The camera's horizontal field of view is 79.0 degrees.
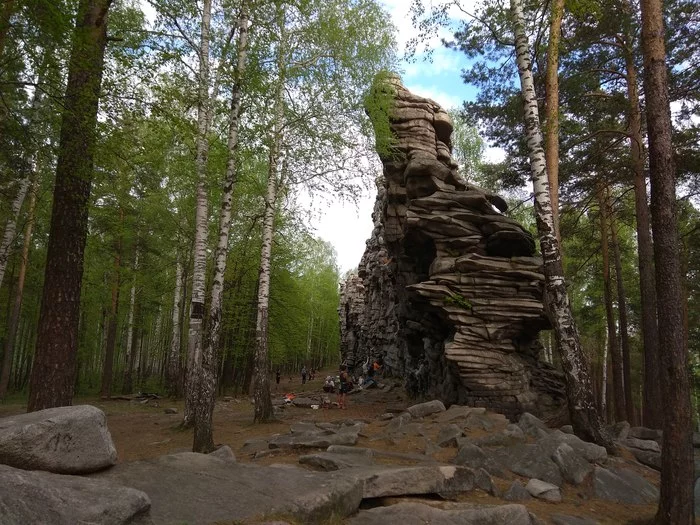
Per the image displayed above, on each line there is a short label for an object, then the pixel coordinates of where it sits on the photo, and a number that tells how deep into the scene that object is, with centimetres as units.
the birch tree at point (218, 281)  907
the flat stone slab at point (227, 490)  376
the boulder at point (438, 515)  473
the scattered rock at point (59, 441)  379
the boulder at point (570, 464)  747
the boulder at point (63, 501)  279
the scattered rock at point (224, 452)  645
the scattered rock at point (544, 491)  676
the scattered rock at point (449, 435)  910
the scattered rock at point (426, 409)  1184
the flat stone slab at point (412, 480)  545
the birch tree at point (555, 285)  909
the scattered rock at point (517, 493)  654
